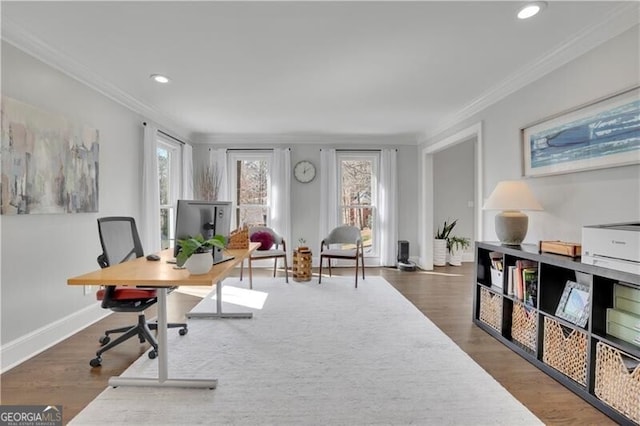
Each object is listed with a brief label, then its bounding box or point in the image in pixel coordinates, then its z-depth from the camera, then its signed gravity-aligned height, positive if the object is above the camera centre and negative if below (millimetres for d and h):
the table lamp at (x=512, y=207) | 2496 +49
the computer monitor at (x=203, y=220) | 2133 -58
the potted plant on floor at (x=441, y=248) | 5637 -637
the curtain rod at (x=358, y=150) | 5516 +1109
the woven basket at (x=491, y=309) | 2615 -845
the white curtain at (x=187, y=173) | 4871 +623
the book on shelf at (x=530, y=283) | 2328 -532
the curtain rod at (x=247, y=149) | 5410 +1096
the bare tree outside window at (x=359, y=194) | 5637 +337
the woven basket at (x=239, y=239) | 2852 -253
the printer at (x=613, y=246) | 1562 -175
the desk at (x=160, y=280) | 1611 -358
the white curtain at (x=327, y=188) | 5445 +427
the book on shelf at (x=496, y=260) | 2729 -420
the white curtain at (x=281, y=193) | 5359 +329
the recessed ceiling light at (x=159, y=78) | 2896 +1272
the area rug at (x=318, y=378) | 1620 -1044
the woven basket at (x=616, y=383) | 1536 -883
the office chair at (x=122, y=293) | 2168 -583
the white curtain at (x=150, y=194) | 3734 +212
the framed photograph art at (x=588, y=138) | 1909 +540
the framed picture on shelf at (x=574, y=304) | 1906 -579
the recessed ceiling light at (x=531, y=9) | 1851 +1247
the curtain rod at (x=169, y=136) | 3766 +1089
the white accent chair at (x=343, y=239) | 4332 -407
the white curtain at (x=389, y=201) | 5469 +204
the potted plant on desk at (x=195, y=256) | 1726 -251
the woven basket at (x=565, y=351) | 1854 -871
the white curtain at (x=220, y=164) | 5328 +821
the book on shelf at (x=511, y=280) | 2527 -547
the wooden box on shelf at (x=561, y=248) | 2025 -238
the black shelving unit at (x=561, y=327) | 1657 -762
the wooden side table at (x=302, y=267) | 4480 -792
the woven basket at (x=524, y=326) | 2258 -859
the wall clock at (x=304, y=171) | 5492 +727
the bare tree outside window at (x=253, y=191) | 5535 +375
